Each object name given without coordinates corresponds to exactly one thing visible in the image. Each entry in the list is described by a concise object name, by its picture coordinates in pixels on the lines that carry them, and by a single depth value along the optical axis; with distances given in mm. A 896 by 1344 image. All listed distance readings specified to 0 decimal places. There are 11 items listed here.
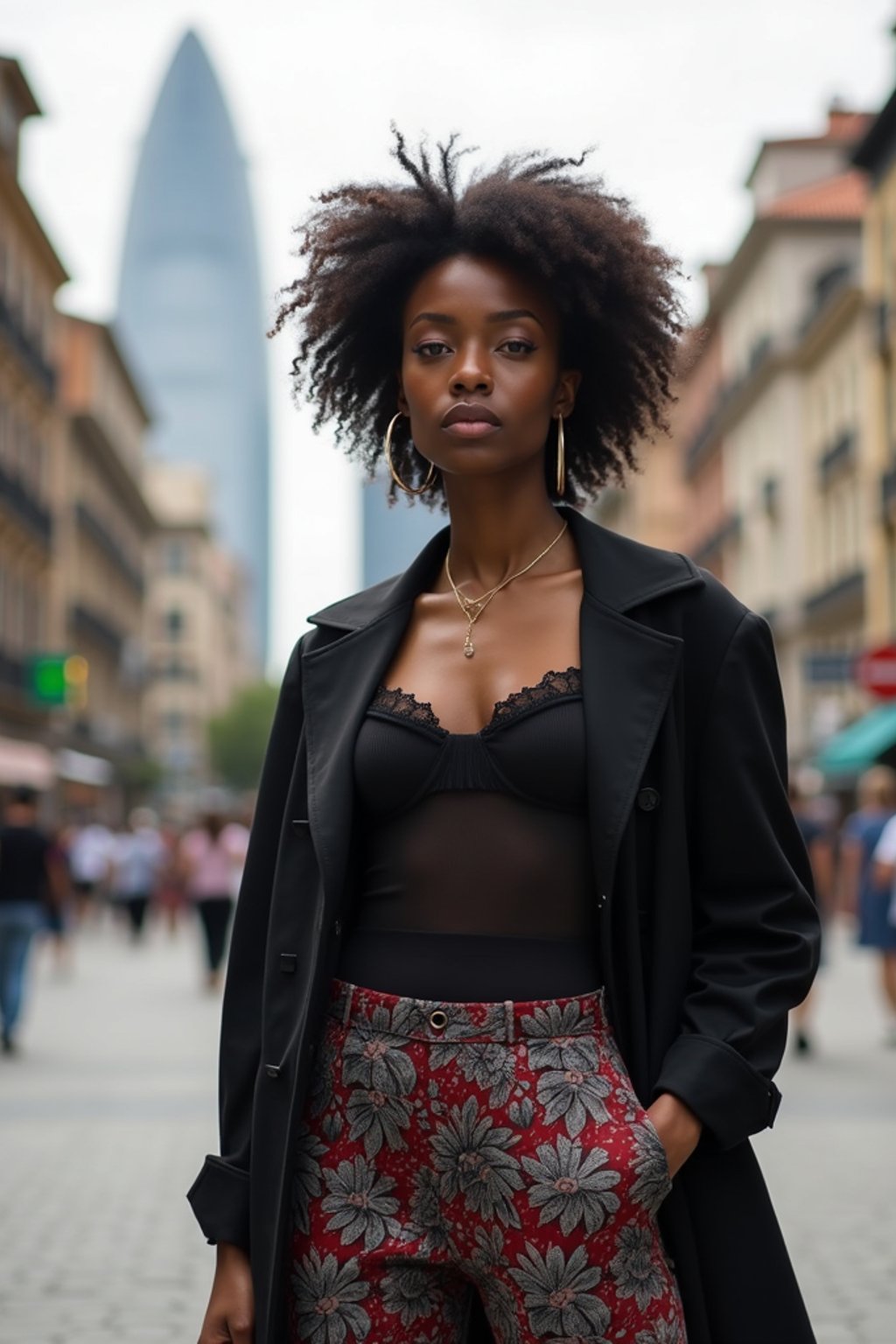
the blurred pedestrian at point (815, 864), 13828
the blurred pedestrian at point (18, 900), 15000
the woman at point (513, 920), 2539
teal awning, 37594
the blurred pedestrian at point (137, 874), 30375
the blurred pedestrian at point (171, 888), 35469
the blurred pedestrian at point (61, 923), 20844
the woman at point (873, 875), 13961
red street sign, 18612
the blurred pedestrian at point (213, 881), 19562
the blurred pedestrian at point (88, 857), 33531
